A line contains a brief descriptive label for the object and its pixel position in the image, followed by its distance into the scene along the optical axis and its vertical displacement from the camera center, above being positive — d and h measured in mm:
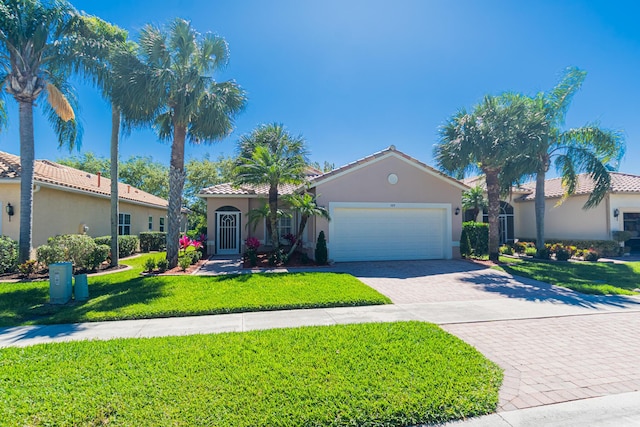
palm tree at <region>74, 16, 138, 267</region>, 10852 +6254
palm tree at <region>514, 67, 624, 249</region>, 14352 +3541
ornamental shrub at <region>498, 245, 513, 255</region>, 19405 -1972
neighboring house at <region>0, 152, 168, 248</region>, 12203 +1175
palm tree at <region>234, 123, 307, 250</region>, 13531 +2427
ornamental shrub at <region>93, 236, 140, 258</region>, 15170 -978
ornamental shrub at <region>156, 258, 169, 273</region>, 11859 -1579
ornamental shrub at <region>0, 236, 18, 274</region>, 10873 -997
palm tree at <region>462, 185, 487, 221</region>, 21094 +1428
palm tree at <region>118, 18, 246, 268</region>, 10820 +4951
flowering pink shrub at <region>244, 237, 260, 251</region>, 15031 -977
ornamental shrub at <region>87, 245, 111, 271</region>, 11914 -1230
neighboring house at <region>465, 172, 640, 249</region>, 18250 +347
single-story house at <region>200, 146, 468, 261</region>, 14562 +574
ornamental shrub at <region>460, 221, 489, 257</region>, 17594 -990
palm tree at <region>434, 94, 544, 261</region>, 13711 +3815
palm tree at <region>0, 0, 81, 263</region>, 10414 +6144
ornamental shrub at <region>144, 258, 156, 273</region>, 11586 -1561
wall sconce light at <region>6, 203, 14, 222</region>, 12094 +693
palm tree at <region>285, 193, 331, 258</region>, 13336 +664
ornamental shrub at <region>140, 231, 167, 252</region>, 20250 -1098
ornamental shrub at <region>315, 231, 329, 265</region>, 13805 -1351
